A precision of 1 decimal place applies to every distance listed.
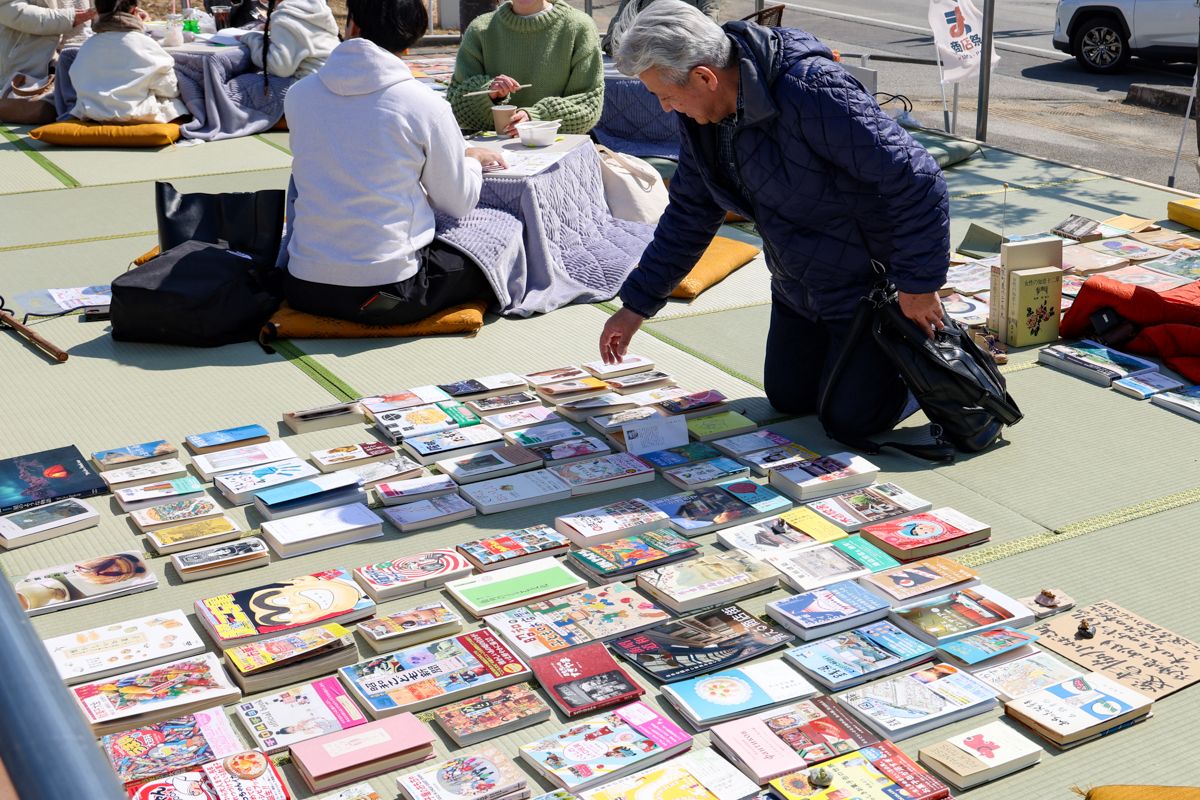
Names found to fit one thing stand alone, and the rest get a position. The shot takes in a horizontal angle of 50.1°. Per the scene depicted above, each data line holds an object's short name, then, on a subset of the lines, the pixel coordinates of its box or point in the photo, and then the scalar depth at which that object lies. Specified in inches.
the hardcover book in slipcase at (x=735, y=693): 87.4
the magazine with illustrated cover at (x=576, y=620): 95.4
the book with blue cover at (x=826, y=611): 97.0
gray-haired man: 116.0
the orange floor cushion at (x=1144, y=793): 72.2
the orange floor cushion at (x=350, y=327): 159.2
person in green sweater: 206.1
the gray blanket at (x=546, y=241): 165.8
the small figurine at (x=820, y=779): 78.7
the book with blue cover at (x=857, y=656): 91.2
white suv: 377.4
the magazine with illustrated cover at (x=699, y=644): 92.5
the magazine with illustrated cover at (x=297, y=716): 84.1
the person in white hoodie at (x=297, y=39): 278.4
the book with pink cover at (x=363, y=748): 80.5
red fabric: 146.5
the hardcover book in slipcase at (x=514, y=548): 106.5
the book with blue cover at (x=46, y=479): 116.6
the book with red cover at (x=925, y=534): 107.6
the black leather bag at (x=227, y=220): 165.9
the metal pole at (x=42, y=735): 29.5
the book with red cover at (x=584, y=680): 88.2
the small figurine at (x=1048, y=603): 98.7
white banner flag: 258.4
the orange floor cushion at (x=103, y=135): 266.2
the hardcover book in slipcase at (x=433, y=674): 88.5
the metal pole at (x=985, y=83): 260.1
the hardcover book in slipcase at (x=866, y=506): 113.7
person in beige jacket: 287.1
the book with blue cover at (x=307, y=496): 115.5
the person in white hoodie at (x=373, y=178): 147.4
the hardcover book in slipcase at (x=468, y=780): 78.2
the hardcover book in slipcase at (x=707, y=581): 101.0
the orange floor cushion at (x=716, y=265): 175.9
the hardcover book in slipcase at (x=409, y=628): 95.3
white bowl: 183.9
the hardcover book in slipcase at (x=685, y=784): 78.5
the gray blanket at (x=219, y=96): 280.7
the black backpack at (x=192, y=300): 153.3
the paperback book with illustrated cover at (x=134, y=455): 124.0
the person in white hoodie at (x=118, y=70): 265.1
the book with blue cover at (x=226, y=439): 128.6
